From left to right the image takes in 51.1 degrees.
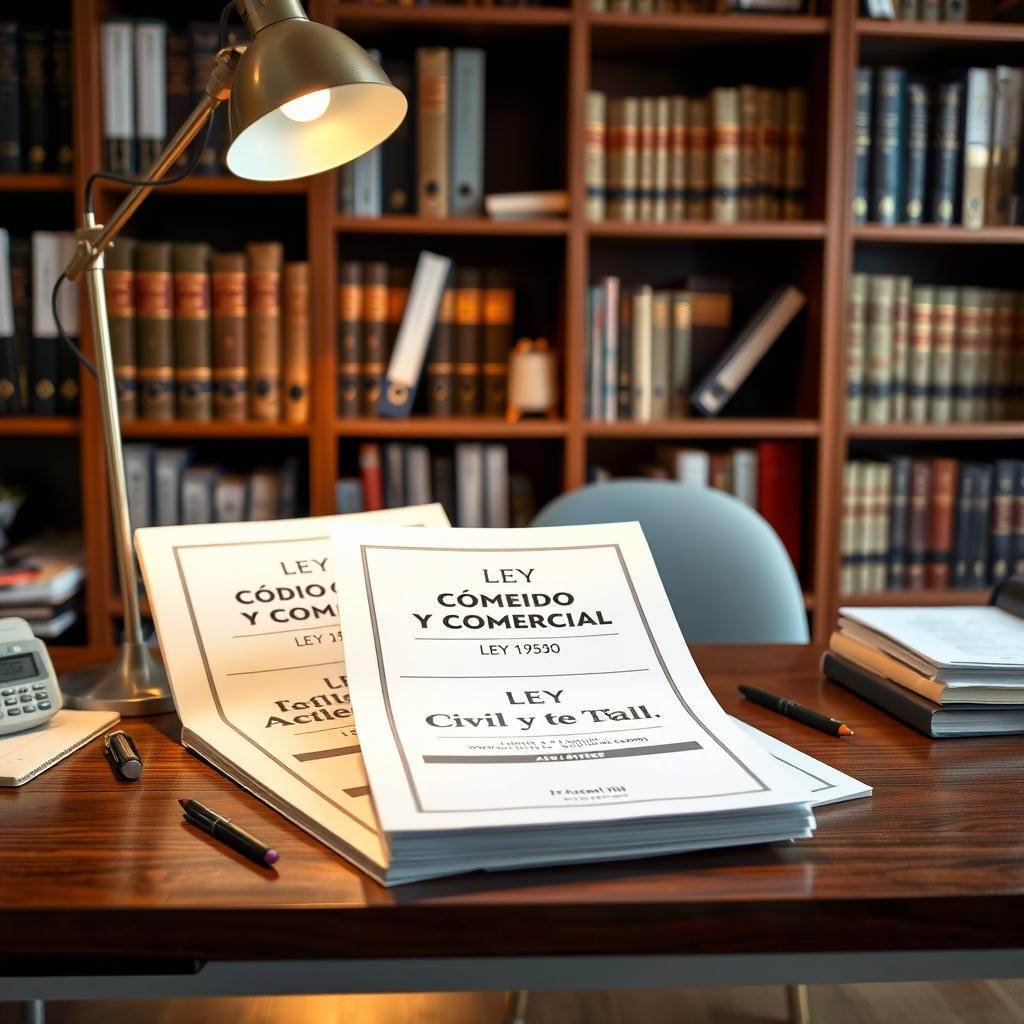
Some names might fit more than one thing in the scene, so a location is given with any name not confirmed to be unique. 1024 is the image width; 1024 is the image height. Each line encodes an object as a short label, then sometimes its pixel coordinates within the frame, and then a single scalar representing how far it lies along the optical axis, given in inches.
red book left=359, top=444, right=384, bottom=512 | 86.7
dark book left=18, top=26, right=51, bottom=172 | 81.7
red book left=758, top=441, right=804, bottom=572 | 89.9
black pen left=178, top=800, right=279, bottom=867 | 23.5
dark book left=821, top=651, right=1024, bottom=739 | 32.8
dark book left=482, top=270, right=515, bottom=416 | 87.8
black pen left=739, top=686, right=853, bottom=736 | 33.0
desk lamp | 30.8
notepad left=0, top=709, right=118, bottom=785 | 29.0
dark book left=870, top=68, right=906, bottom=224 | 86.4
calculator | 32.0
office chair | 56.9
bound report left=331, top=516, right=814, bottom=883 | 23.1
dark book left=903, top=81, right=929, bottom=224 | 87.4
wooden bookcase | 82.4
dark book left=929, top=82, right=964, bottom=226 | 87.3
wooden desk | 21.5
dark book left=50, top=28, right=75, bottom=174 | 81.9
